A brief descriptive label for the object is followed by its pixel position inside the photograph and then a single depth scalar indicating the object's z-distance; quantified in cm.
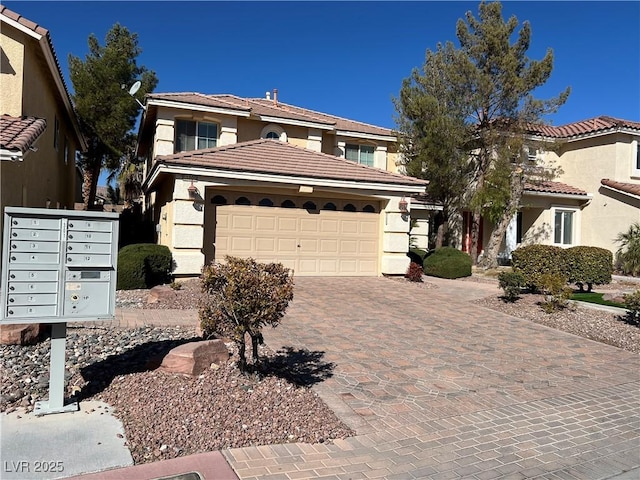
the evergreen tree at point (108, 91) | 2359
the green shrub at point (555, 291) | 1099
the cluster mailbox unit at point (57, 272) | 462
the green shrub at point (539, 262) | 1255
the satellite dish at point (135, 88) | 1874
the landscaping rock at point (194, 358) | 570
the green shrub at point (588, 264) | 1283
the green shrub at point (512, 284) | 1202
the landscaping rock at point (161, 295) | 1084
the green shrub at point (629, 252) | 2050
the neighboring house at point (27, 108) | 980
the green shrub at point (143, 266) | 1228
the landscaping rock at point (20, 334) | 637
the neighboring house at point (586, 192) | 2247
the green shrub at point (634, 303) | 1007
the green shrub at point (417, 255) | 1944
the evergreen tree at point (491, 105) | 1917
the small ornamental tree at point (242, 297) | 523
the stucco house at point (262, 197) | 1373
